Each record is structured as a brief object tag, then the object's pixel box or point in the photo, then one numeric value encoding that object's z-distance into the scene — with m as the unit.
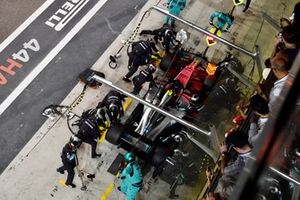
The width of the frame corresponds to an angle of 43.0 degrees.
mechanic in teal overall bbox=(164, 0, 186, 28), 9.18
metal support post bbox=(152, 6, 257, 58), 6.73
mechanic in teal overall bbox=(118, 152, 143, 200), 5.95
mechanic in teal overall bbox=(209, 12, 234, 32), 8.68
